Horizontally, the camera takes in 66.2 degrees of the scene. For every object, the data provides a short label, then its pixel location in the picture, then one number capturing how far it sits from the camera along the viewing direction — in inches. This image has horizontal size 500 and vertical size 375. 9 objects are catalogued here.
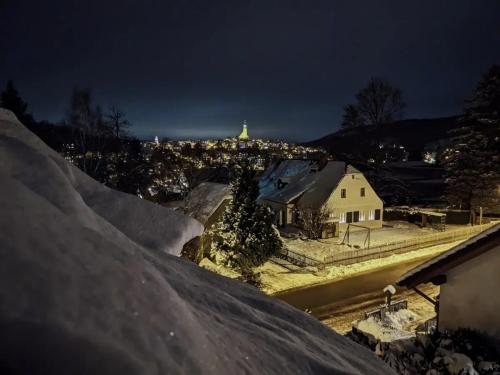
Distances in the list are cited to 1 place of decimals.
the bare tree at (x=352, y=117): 1840.6
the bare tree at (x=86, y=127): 824.3
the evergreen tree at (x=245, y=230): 745.0
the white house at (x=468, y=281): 335.3
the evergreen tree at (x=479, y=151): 1208.8
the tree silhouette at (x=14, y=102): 936.3
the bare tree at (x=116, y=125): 934.4
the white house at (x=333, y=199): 1142.0
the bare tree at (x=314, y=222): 1058.7
